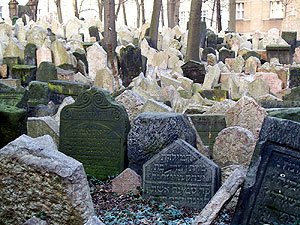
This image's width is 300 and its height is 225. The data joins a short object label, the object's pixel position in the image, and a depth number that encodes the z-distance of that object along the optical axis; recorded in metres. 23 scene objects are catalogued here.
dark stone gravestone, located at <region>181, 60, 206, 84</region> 11.51
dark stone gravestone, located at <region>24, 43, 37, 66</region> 11.47
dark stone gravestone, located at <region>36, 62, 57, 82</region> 9.44
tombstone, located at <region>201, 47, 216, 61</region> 15.88
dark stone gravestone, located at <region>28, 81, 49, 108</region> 7.92
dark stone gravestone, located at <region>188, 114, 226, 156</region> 5.73
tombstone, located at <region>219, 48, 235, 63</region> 14.95
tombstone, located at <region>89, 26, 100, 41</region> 18.16
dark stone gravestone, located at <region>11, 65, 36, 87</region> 10.05
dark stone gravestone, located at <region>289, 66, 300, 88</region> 9.97
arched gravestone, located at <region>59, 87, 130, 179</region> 4.93
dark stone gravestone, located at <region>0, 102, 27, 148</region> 4.47
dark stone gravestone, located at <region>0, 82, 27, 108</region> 5.61
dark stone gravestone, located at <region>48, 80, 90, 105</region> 8.15
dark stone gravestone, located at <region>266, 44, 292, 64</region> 14.51
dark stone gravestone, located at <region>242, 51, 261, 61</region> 14.20
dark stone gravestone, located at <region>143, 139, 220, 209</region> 4.06
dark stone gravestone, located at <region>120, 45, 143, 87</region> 11.37
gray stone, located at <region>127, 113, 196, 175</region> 4.51
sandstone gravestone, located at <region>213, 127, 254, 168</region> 4.52
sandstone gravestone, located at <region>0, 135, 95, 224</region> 3.05
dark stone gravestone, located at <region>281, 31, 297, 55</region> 17.09
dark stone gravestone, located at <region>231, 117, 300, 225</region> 3.28
